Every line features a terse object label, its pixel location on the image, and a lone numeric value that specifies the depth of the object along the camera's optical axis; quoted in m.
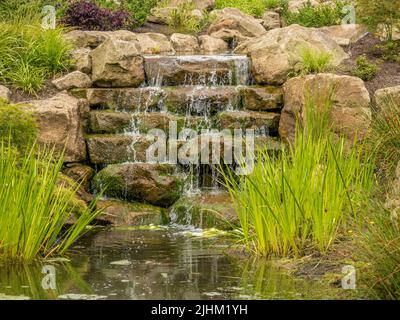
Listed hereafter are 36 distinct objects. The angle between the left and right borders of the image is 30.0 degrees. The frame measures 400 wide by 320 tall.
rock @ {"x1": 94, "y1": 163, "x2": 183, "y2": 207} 10.76
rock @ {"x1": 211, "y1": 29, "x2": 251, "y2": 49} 16.52
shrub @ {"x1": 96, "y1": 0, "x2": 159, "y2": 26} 18.53
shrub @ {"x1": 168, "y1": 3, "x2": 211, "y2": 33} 18.31
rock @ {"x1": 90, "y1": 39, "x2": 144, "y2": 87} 12.55
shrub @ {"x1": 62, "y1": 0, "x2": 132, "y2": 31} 16.22
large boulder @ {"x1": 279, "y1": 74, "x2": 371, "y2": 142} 10.95
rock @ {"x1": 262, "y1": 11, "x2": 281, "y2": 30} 19.00
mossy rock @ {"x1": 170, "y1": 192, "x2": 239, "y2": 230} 9.65
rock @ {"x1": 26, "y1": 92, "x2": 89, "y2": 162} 11.00
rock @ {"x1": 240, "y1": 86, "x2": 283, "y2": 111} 12.04
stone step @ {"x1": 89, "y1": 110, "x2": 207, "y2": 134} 11.79
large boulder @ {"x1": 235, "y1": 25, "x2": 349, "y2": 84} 12.42
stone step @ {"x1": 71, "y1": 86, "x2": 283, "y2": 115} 12.09
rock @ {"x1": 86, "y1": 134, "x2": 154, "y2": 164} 11.39
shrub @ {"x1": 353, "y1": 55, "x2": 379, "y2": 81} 12.34
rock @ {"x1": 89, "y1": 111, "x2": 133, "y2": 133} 11.79
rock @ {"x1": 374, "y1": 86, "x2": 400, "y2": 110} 10.64
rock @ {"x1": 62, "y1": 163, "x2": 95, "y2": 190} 11.09
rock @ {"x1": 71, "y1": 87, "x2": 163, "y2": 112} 12.22
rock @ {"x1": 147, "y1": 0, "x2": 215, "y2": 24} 18.98
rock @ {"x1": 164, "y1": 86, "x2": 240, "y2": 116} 12.12
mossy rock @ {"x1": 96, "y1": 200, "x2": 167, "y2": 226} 10.07
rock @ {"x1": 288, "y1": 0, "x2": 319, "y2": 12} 19.56
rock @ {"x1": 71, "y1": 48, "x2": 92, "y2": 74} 12.91
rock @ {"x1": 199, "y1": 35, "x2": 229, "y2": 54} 16.08
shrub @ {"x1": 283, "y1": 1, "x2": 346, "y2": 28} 17.27
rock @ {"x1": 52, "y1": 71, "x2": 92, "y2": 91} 12.39
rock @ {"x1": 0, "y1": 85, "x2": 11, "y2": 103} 11.59
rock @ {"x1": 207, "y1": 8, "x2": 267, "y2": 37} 16.86
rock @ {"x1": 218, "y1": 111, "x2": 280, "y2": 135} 11.70
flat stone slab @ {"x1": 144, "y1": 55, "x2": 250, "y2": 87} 12.94
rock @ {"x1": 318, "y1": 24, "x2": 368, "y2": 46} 15.14
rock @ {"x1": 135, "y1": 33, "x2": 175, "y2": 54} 15.56
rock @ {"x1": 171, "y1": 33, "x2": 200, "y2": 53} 16.33
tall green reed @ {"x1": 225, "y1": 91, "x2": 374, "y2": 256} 6.74
